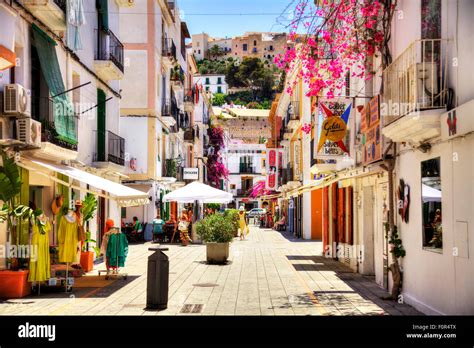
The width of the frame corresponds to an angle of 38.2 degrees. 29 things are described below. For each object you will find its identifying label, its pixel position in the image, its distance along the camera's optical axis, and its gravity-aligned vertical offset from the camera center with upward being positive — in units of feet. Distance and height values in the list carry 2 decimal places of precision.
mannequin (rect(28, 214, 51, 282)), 42.29 -2.66
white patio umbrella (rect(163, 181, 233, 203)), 94.43 +2.00
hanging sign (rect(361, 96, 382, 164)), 47.91 +5.68
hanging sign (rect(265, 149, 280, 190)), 185.48 +11.77
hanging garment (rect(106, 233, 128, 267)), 52.85 -3.07
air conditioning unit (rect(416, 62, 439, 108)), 34.58 +6.31
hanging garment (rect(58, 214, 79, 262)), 47.42 -2.02
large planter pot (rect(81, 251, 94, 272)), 58.90 -4.37
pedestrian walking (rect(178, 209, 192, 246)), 99.71 -3.29
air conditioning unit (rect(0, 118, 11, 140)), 42.70 +5.12
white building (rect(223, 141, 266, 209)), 312.50 +19.80
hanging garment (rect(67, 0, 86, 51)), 53.52 +15.26
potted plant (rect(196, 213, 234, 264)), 66.69 -2.53
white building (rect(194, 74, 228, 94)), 515.05 +95.61
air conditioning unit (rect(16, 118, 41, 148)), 44.11 +5.16
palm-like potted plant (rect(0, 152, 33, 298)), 40.11 -0.53
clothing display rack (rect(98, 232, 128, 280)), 53.16 -5.11
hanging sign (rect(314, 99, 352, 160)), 59.16 +6.91
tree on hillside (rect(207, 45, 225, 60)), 596.70 +135.47
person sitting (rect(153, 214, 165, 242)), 104.17 -2.67
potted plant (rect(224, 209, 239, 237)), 114.89 -1.06
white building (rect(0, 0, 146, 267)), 44.70 +9.52
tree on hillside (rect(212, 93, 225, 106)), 495.73 +80.29
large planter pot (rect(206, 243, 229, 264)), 67.51 -4.22
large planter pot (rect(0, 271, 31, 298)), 41.68 -4.48
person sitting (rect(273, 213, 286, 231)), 165.58 -3.89
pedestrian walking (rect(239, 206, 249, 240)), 116.98 -2.14
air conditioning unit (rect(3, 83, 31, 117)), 42.63 +6.95
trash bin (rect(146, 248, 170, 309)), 37.52 -3.90
